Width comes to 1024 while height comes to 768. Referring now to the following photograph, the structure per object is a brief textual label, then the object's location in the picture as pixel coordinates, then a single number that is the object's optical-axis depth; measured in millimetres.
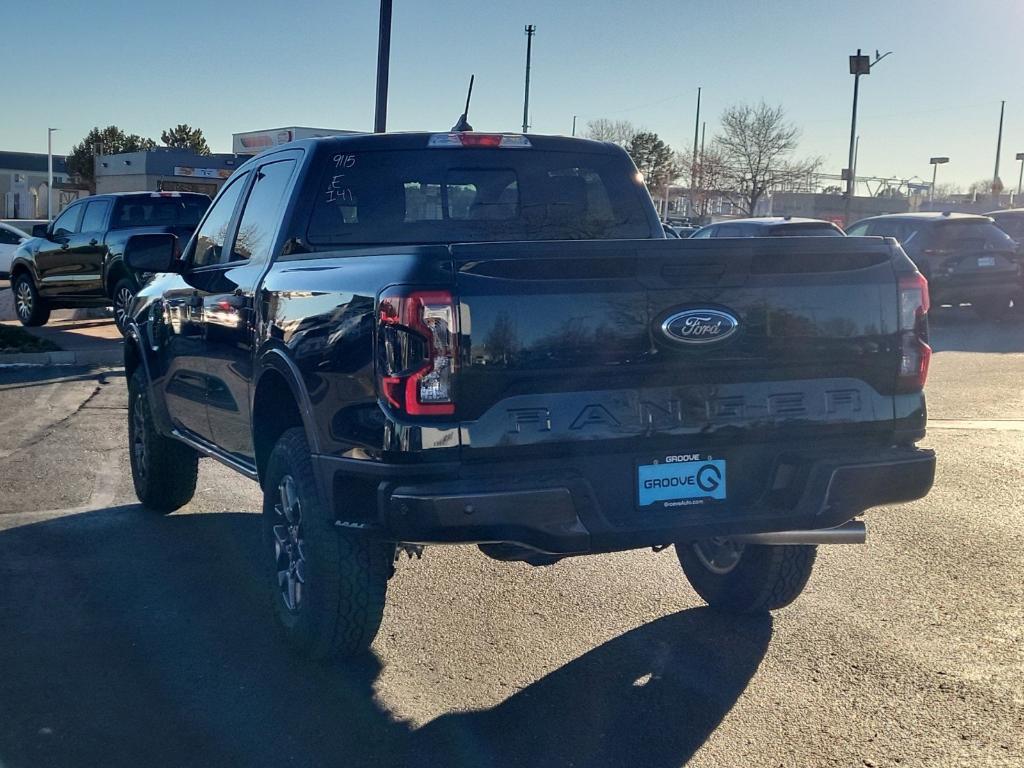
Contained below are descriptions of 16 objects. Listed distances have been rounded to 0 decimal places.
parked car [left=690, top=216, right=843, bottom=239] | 16119
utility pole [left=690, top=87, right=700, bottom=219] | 65875
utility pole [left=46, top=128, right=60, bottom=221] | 74519
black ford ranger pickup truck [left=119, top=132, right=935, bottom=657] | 3791
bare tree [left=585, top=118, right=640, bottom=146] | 67625
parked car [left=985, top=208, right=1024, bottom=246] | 21375
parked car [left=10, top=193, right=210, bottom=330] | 16766
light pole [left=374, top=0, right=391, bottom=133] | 19547
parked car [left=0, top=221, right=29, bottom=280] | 28109
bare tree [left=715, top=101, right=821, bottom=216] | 59094
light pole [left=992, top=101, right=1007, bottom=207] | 69812
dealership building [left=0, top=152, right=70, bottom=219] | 91194
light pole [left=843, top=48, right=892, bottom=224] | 38219
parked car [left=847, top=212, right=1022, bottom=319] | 18125
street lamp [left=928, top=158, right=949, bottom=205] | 64750
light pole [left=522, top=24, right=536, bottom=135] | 55209
